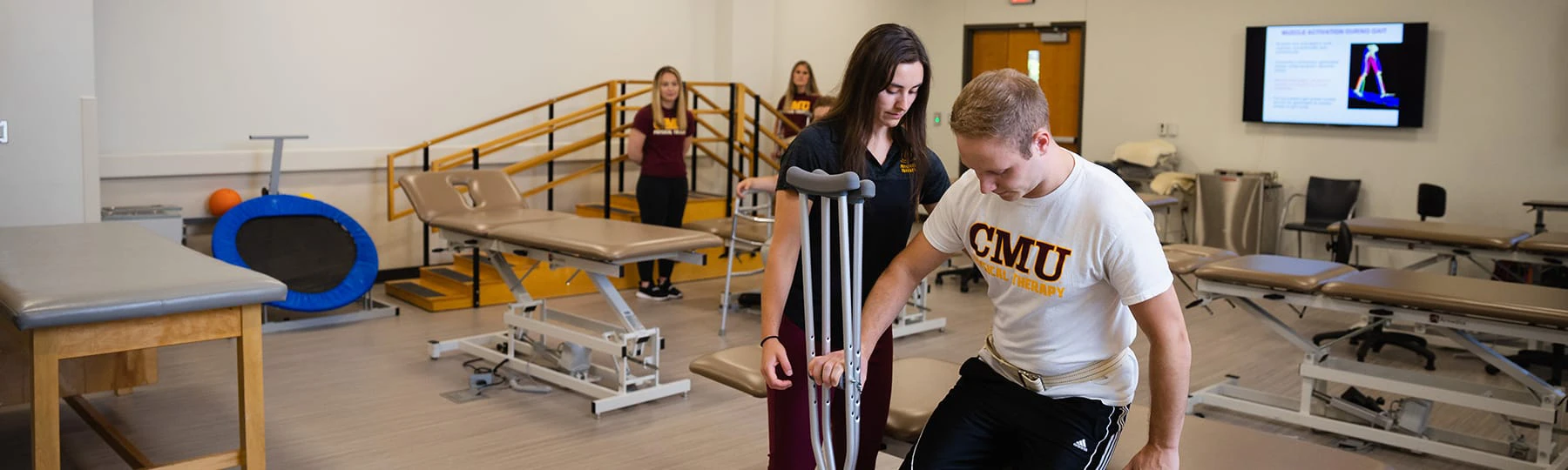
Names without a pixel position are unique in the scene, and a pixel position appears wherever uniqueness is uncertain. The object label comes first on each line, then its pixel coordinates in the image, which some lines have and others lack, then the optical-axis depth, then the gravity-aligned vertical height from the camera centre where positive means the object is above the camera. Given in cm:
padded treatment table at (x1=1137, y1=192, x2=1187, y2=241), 636 -36
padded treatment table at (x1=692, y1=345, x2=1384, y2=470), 237 -63
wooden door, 952 +54
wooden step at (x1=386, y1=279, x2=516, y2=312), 623 -93
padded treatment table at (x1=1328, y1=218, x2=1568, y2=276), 521 -44
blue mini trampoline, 561 -63
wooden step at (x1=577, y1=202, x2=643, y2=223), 739 -56
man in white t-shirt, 175 -26
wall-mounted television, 767 +41
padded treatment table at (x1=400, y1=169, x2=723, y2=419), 427 -50
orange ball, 637 -46
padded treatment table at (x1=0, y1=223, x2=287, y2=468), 255 -43
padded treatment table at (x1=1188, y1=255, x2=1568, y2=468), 361 -64
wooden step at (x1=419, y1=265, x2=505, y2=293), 643 -87
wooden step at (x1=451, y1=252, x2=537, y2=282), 655 -82
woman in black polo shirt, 210 -11
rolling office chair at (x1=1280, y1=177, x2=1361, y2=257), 793 -43
